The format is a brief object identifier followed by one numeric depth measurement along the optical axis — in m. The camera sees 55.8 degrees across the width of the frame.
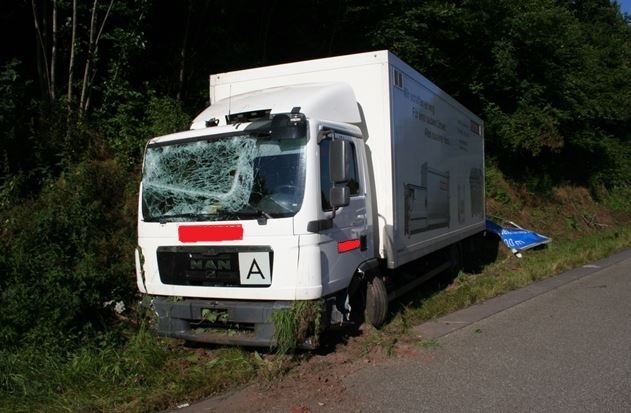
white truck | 5.37
